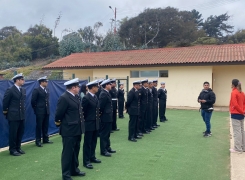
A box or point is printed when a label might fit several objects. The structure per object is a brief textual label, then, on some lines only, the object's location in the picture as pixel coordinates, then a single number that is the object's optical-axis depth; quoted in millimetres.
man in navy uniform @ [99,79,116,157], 5161
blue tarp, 5597
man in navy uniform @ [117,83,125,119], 9527
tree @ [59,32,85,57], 27580
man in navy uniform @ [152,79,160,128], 8178
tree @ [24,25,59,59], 34054
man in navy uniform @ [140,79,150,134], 7005
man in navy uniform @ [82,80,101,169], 4446
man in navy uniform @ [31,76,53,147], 5897
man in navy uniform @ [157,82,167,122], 9216
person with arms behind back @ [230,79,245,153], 5319
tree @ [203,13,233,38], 40259
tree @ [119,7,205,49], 32002
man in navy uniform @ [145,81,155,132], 7573
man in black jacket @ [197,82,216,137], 6730
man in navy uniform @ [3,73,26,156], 5136
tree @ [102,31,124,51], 27439
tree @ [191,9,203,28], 42399
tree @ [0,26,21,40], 48044
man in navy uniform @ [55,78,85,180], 3796
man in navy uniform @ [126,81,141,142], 6376
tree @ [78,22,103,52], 33675
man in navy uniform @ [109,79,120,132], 7695
